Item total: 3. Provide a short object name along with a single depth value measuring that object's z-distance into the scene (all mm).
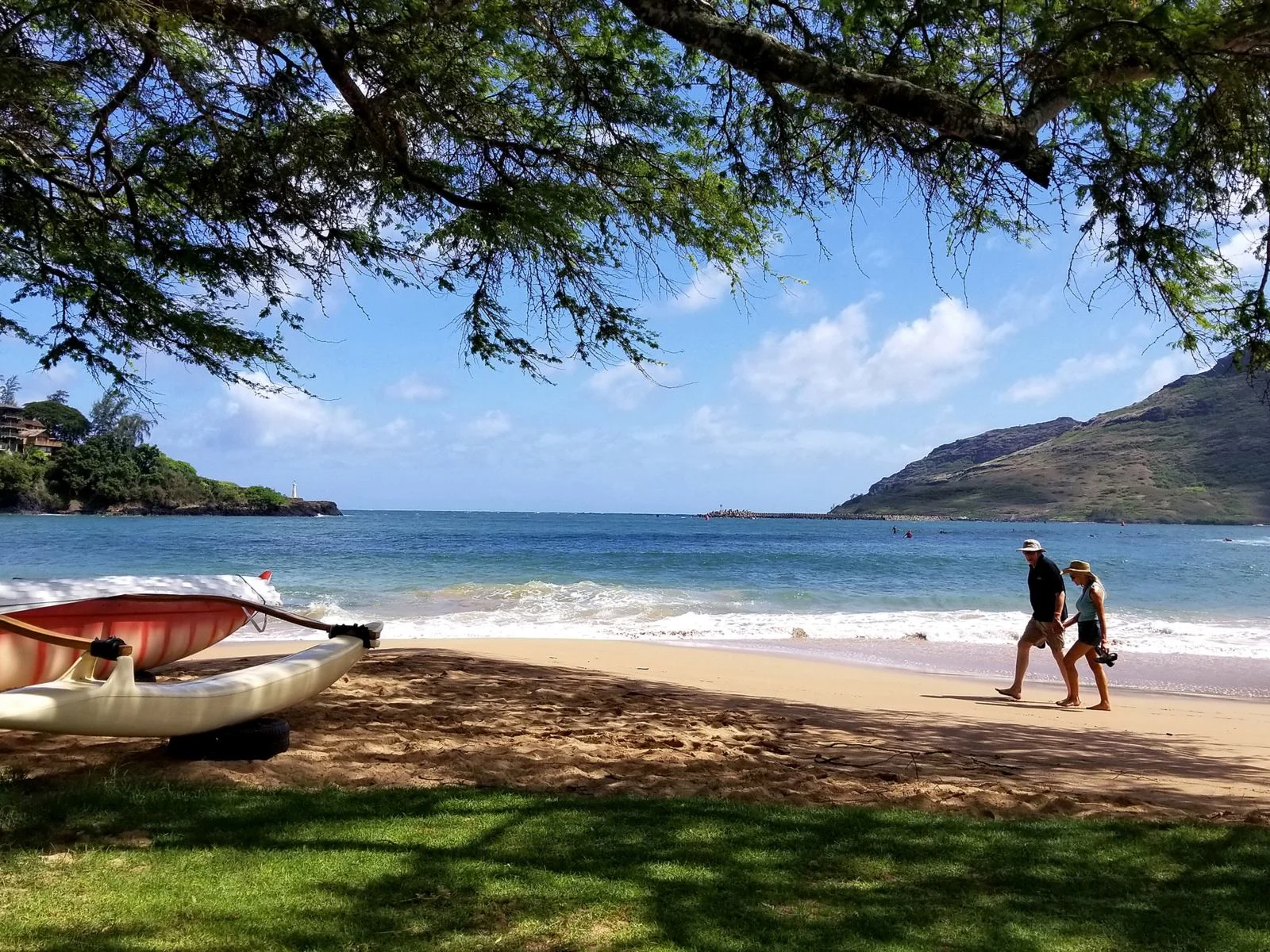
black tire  4930
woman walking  8547
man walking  8828
